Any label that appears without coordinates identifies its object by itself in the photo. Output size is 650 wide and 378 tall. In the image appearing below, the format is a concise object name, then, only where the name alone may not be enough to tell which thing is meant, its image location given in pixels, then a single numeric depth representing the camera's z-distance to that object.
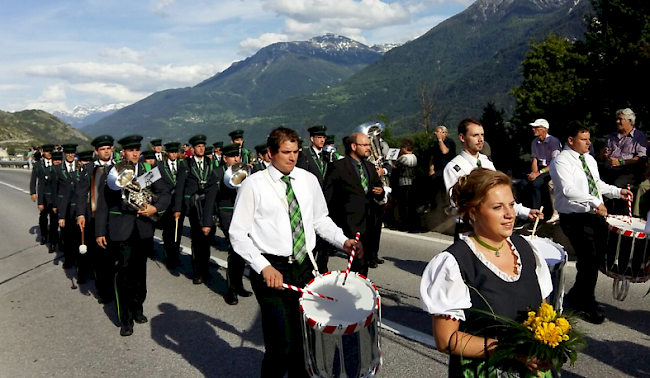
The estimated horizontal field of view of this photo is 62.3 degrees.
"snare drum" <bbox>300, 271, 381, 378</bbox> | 3.40
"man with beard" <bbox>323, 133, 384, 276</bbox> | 6.88
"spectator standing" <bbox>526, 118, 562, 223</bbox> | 9.98
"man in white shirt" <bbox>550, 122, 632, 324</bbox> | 5.62
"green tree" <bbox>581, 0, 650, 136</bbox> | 21.25
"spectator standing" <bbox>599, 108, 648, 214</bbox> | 9.04
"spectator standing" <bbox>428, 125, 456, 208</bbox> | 10.98
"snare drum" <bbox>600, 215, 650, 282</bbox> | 4.98
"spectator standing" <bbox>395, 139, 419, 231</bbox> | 11.69
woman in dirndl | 2.51
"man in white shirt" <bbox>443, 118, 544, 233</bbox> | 5.61
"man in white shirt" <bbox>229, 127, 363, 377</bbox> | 3.88
